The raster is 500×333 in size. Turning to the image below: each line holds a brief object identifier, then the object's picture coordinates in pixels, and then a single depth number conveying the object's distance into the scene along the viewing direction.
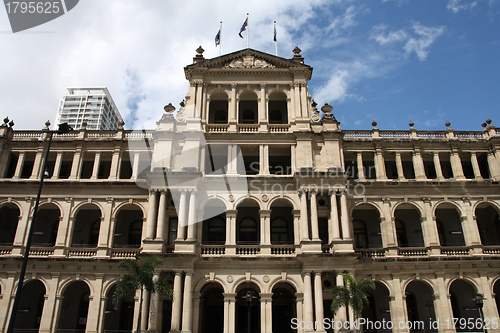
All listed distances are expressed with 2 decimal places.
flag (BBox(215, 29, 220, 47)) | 37.31
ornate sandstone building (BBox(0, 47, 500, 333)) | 29.41
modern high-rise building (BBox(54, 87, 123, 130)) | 127.62
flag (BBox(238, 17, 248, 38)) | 36.98
